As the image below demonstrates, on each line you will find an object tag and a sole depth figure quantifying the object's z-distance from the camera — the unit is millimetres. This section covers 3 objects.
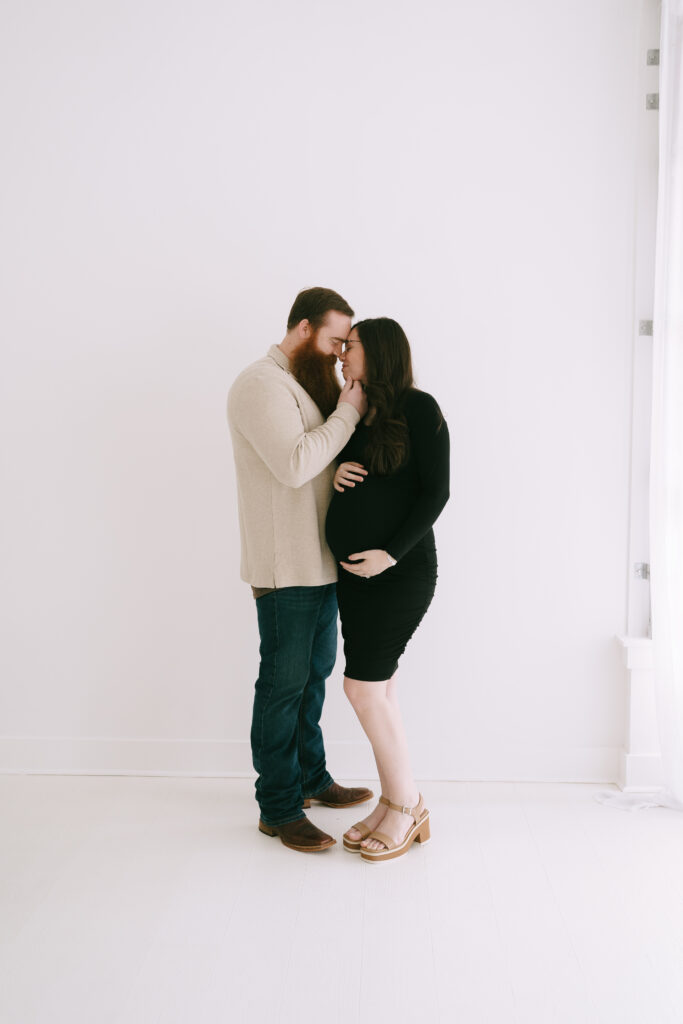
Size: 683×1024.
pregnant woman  2240
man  2252
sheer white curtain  2498
